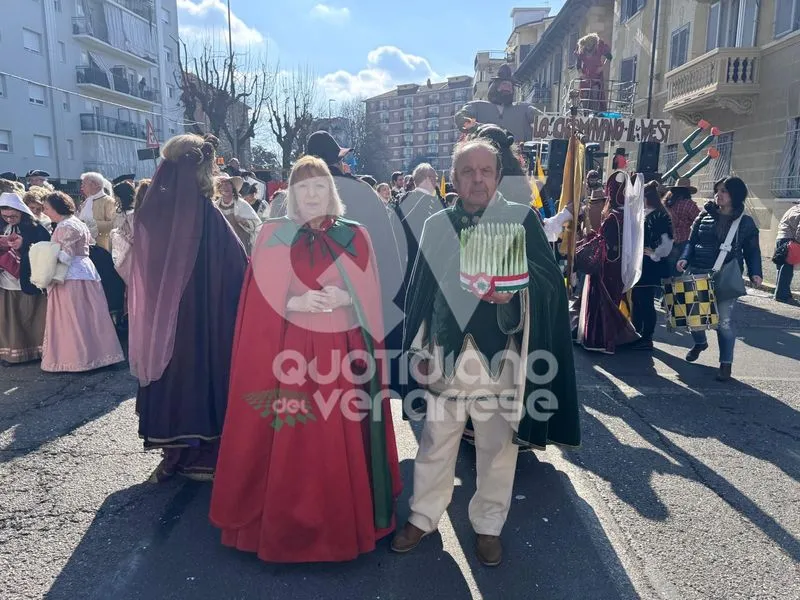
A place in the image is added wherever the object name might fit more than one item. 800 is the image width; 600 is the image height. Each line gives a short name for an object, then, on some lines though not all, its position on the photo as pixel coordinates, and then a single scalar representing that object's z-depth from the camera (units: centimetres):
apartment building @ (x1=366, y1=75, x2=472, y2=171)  11238
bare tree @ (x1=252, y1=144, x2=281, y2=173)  5313
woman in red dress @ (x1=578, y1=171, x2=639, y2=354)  669
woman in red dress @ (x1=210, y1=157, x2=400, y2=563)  278
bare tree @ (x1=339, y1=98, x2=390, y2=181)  6981
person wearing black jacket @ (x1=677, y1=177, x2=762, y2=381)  587
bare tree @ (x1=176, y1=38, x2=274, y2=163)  2781
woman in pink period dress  596
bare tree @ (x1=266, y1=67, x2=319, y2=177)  3138
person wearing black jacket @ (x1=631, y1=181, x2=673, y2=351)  665
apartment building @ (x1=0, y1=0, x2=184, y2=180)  2759
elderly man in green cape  283
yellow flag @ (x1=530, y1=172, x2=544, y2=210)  487
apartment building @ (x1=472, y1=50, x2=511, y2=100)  6666
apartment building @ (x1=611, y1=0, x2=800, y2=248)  1295
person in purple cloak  345
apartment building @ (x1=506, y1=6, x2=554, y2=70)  4341
